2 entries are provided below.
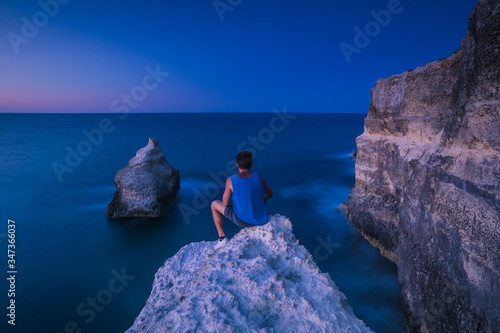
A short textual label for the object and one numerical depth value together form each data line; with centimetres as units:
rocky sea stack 918
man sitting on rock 381
